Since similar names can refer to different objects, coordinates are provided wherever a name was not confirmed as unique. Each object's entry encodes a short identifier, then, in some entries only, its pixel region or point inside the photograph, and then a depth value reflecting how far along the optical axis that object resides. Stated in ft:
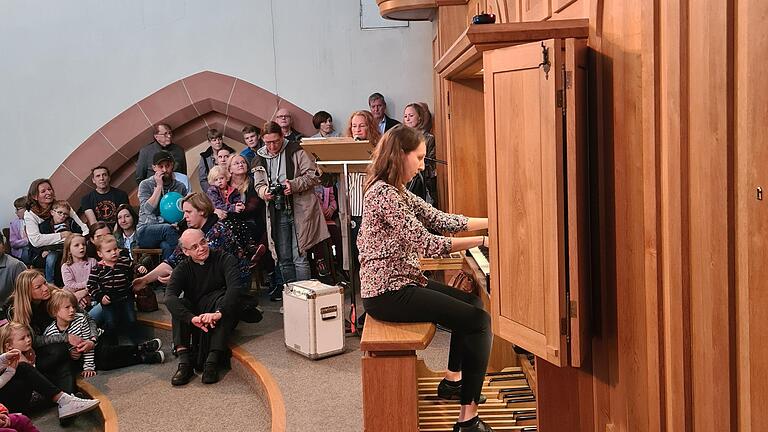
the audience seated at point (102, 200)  25.40
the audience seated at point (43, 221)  23.29
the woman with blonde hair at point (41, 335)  17.66
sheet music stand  16.31
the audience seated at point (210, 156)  24.23
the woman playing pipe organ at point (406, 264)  11.75
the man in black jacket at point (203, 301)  17.85
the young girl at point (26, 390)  16.49
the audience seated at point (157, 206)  22.68
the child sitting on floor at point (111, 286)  19.66
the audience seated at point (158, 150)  25.11
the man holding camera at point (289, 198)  20.79
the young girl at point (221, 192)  21.95
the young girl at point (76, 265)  20.04
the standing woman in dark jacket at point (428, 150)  20.36
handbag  22.72
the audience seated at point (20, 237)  24.54
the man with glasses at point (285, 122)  24.68
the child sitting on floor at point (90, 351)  18.15
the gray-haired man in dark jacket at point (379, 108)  23.85
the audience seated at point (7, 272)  20.29
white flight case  17.08
